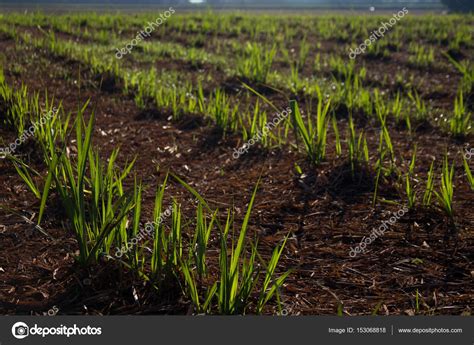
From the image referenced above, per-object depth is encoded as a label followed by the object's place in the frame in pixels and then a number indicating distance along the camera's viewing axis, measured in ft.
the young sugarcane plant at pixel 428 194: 6.95
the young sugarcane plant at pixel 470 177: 6.91
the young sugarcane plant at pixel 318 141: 8.48
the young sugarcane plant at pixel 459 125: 10.71
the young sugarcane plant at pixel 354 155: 8.27
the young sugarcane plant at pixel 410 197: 6.97
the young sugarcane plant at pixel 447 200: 6.57
